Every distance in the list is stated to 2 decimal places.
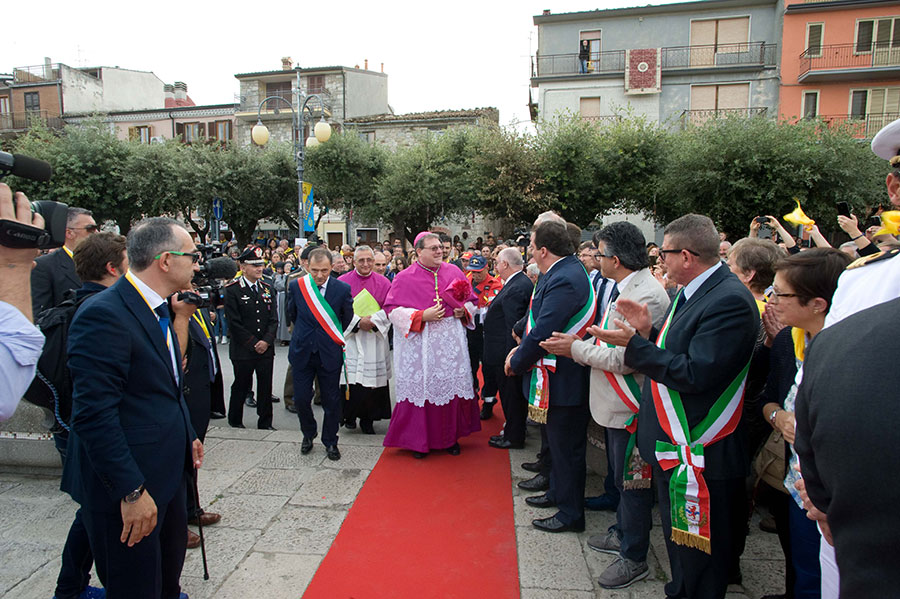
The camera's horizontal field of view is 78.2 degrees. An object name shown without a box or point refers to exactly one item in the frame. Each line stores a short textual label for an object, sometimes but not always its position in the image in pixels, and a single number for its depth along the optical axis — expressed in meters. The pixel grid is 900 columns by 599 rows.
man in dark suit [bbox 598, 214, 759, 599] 2.55
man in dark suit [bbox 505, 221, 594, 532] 3.73
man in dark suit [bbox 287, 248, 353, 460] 5.18
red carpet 3.18
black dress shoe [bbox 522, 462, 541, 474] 4.85
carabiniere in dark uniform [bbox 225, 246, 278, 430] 5.96
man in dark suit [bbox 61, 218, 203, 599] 2.10
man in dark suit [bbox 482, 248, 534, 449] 5.37
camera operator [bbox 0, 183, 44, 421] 1.49
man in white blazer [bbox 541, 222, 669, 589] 3.17
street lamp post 13.75
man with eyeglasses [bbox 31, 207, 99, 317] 3.92
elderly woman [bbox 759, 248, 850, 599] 2.28
